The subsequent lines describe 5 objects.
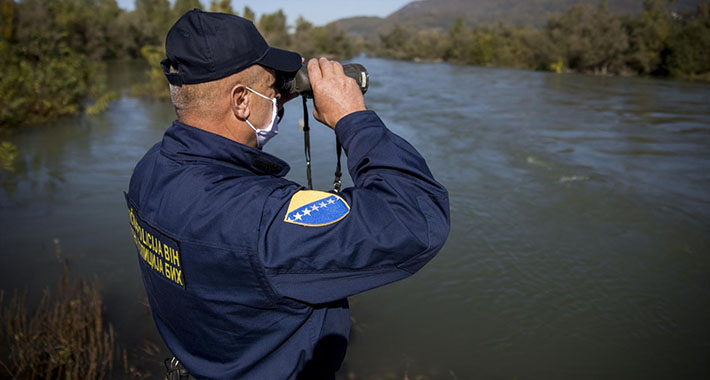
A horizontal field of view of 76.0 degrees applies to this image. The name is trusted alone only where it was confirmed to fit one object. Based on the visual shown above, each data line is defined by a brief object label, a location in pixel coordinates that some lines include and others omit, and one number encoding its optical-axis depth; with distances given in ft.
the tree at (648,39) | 97.76
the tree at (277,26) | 120.56
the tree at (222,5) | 65.44
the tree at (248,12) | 118.93
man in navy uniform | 3.51
